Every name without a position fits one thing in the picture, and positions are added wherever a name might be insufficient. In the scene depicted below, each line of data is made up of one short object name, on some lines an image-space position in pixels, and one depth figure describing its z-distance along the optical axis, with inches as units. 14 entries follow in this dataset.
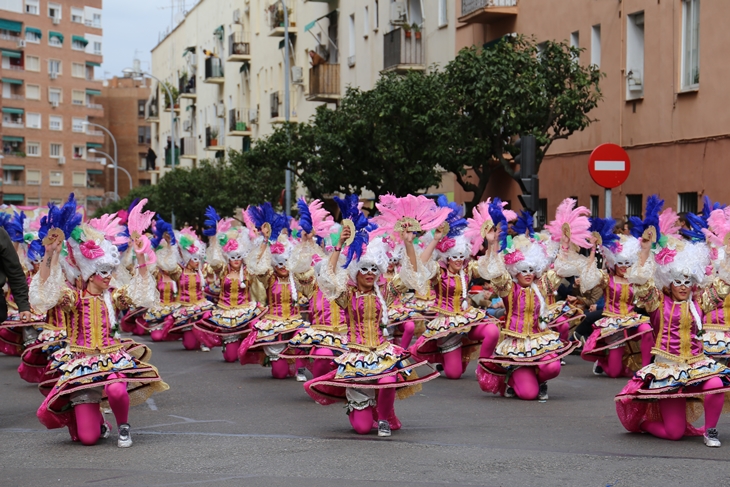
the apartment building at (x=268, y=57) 1380.4
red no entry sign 686.5
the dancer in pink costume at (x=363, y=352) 394.3
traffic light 712.4
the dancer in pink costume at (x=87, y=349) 380.2
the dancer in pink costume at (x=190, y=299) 746.8
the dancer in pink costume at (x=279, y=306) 576.7
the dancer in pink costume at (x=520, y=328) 480.7
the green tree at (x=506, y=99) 901.2
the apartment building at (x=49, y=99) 3582.7
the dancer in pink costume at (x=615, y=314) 549.3
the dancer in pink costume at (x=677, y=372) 371.9
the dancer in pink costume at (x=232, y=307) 643.5
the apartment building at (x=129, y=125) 4057.6
